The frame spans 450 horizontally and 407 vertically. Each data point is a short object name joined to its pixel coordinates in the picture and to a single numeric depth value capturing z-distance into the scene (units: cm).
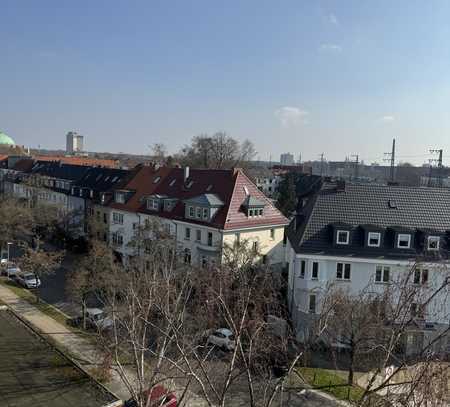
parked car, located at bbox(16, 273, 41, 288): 3628
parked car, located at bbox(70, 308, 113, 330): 2640
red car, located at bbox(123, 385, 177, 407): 1555
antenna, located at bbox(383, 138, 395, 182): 8102
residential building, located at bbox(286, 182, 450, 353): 2717
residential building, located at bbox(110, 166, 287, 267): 3459
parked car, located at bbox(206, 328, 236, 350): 2399
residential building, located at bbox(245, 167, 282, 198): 9986
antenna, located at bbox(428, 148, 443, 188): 7747
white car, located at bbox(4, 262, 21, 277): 3891
